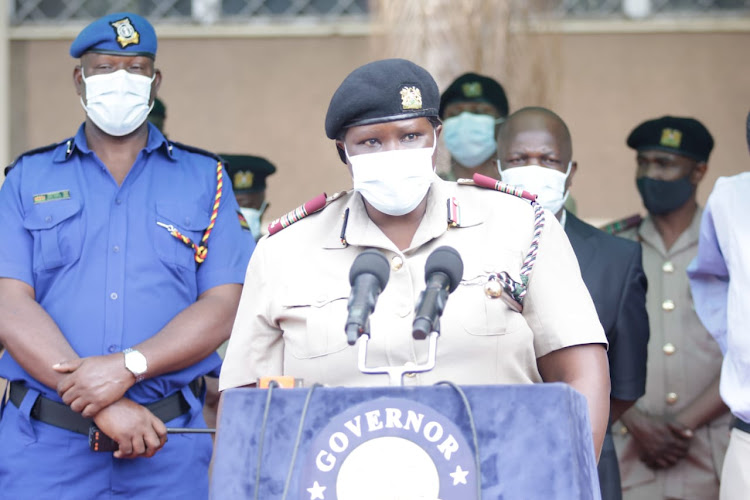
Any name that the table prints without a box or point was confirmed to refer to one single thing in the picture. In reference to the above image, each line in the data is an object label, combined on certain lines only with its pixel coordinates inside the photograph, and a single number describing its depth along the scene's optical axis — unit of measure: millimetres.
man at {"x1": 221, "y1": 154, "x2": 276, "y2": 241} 12180
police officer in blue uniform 7855
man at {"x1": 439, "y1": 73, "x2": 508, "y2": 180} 11391
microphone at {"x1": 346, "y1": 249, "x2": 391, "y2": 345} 4777
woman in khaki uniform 5969
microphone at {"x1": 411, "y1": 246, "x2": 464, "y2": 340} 4754
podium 4750
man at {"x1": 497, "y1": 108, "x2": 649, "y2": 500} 8898
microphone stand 4969
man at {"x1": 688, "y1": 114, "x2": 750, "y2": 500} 7457
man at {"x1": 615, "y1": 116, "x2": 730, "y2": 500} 10141
